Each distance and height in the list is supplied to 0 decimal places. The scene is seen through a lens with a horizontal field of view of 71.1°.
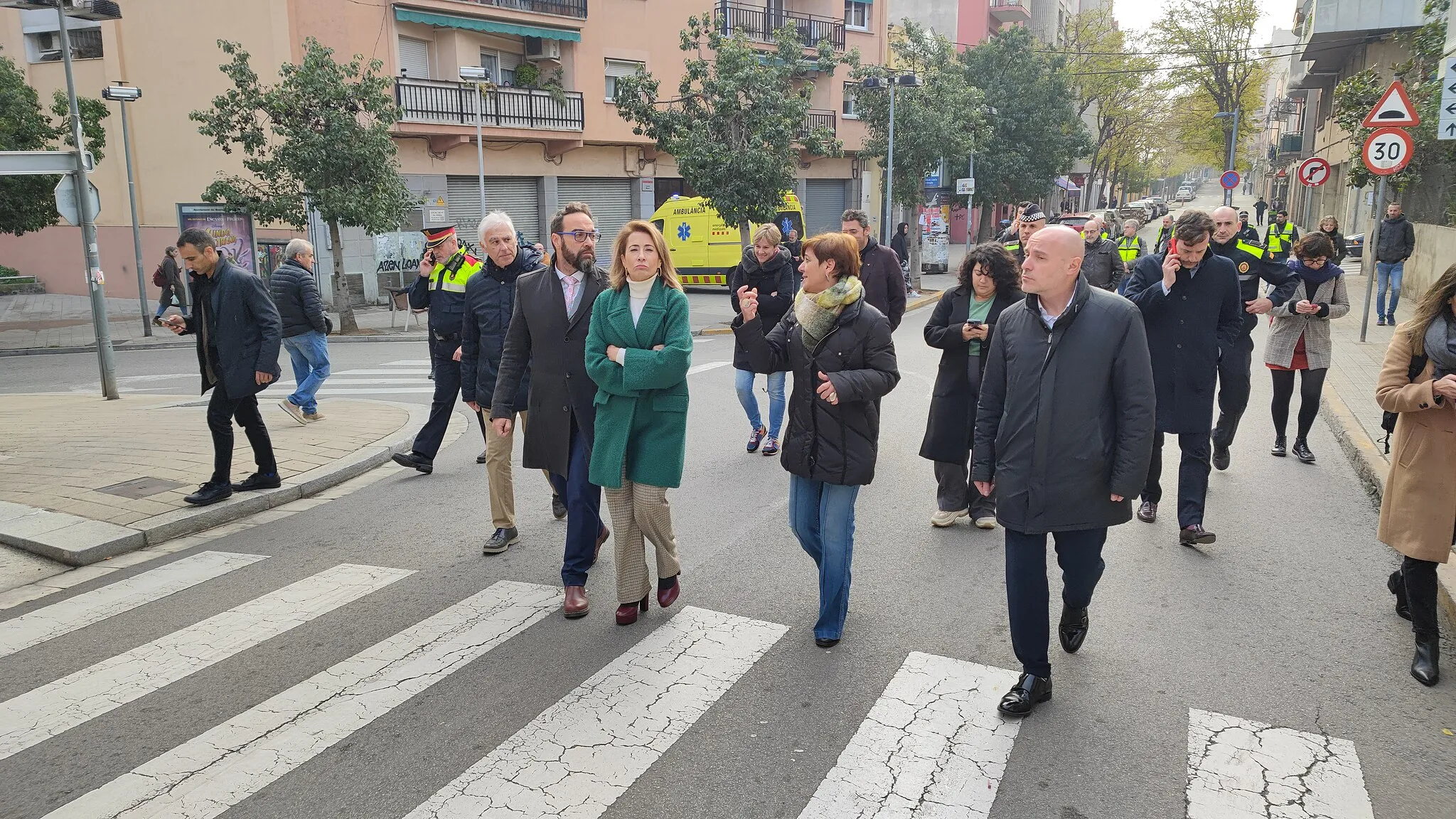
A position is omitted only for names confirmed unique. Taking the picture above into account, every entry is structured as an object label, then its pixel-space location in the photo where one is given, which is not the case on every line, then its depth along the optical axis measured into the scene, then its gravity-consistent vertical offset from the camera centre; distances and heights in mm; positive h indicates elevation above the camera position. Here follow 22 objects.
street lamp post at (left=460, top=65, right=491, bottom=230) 20891 +3447
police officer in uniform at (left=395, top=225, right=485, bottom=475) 7738 -404
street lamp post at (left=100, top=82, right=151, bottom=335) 17547 +2536
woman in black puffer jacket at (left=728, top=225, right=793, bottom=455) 8180 -356
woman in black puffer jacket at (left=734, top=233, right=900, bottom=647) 4531 -661
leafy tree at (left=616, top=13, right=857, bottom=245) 21781 +2461
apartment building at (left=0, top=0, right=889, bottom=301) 23984 +3744
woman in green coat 4699 -638
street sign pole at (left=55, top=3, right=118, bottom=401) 12359 -557
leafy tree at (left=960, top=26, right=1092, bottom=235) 35844 +4285
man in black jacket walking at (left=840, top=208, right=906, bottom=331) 8078 -285
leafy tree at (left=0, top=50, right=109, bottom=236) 19031 +2165
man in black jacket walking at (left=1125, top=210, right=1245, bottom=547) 6090 -674
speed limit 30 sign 11891 +933
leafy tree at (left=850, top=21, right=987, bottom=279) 27094 +3171
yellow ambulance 26000 +66
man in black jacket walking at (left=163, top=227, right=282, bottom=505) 7055 -643
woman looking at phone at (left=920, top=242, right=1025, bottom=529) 6098 -605
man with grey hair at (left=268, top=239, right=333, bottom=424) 10242 -832
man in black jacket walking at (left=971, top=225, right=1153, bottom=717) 3854 -691
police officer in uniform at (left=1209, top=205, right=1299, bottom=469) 6781 -491
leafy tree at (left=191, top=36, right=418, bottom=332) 18891 +1958
